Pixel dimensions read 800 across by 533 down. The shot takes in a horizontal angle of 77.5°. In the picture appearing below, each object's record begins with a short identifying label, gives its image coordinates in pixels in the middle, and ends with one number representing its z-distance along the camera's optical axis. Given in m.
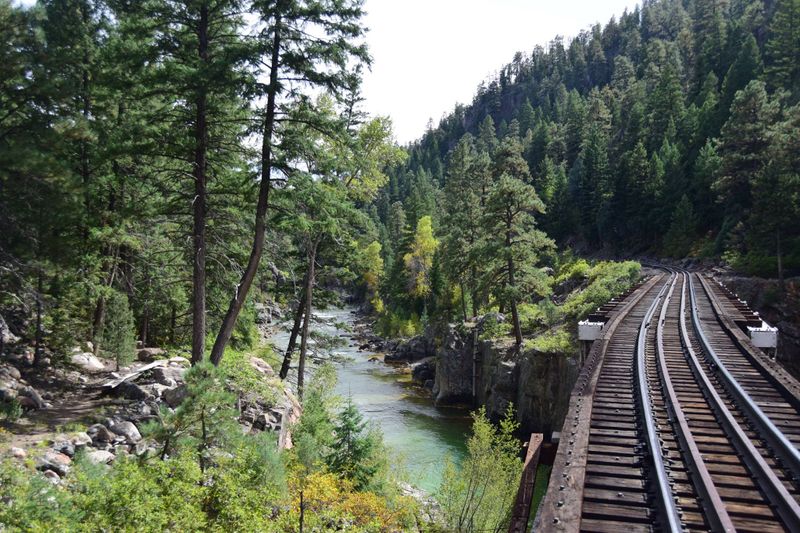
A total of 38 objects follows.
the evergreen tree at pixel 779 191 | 29.31
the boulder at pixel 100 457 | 8.65
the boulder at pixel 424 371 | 37.69
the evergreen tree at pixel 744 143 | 42.22
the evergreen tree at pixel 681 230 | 52.56
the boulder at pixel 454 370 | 31.81
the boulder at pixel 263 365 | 18.87
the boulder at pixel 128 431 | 10.24
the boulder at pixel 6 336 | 13.71
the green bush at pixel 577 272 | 40.28
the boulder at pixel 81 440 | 9.29
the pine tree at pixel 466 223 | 39.62
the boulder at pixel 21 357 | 13.88
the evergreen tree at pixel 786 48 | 58.69
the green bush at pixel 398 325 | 52.53
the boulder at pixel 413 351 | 44.53
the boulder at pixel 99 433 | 9.96
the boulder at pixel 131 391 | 13.02
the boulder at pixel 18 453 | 8.36
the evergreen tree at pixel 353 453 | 12.35
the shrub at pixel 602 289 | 26.03
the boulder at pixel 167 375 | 13.95
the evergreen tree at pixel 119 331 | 15.52
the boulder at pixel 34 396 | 11.57
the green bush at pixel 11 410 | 10.15
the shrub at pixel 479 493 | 12.61
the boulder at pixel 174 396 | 12.08
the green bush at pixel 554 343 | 22.42
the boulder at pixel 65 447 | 9.01
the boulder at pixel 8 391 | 11.21
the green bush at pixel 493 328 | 31.08
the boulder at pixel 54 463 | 8.27
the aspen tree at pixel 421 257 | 53.78
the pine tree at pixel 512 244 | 26.47
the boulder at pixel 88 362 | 15.68
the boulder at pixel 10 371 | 12.54
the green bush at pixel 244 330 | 20.66
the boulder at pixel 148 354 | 18.75
